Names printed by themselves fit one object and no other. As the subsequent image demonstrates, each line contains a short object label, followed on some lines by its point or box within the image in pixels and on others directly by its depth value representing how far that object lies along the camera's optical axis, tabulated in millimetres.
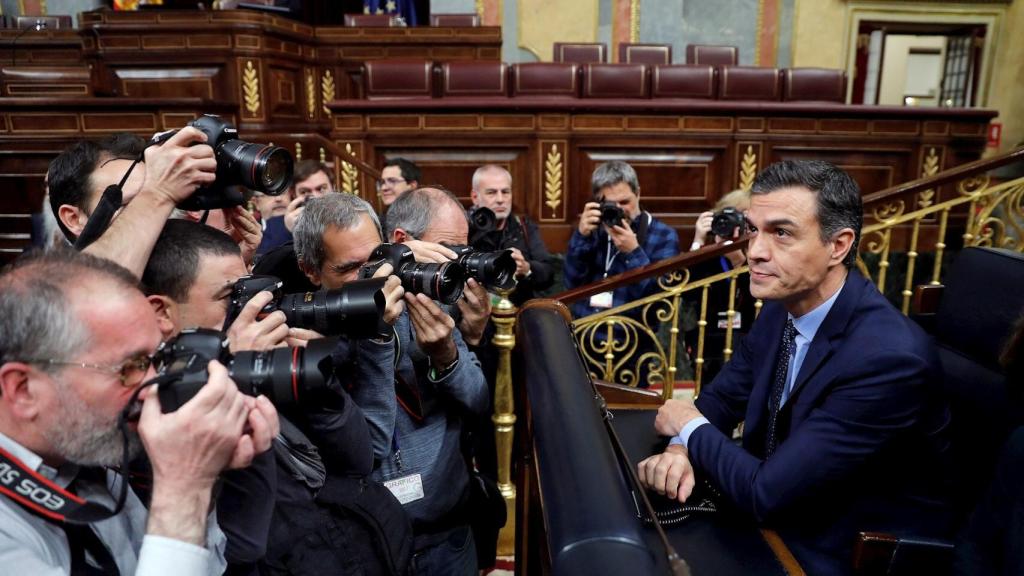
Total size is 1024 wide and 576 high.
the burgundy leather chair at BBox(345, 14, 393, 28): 7055
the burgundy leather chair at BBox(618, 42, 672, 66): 7343
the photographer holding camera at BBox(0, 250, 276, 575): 785
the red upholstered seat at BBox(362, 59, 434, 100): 5320
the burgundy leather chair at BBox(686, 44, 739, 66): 7695
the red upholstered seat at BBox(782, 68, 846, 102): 5887
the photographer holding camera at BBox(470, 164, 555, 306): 2891
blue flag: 7582
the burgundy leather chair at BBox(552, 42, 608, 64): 7430
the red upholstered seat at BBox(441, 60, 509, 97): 5395
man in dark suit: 1299
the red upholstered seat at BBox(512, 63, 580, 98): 5570
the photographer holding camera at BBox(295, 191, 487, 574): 1456
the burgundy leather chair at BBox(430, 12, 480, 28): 7488
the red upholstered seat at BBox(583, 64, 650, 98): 5652
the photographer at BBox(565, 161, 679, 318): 2822
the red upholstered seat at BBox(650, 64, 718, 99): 5809
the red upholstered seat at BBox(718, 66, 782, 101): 5906
